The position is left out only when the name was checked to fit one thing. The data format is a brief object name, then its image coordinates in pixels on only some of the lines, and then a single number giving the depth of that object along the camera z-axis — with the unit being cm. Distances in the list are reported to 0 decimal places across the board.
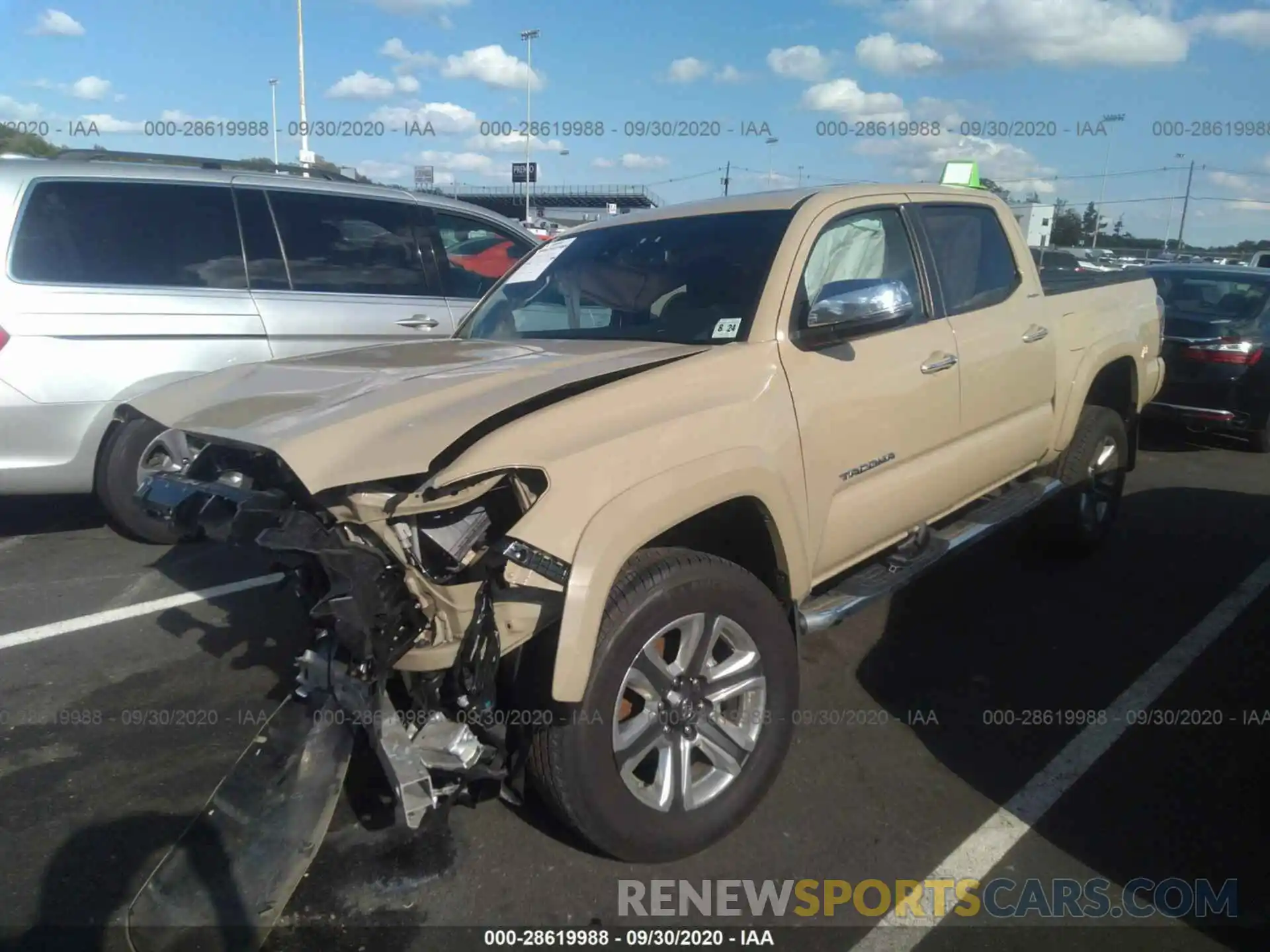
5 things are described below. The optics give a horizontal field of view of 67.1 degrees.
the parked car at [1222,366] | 823
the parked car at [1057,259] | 1747
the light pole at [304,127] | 2530
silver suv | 500
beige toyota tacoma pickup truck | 244
